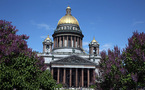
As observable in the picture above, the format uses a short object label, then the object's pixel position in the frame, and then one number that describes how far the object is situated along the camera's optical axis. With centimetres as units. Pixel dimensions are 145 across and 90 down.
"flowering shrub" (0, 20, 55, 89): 1842
